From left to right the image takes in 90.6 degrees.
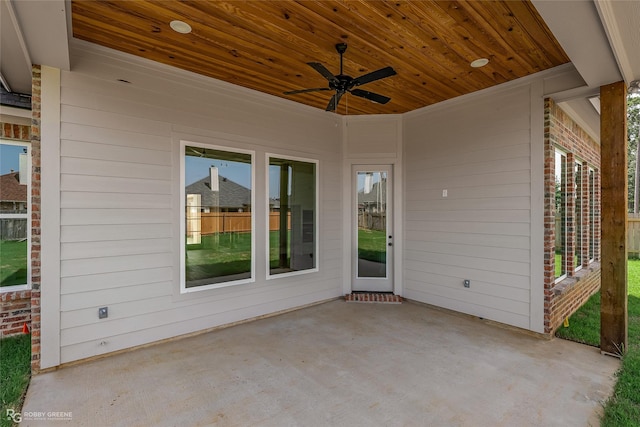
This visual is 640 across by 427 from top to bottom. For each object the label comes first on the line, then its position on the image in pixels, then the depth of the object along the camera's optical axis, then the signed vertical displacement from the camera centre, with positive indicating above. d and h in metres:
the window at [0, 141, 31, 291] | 3.70 +0.00
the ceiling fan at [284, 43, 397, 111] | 2.89 +1.30
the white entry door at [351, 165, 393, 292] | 5.46 -0.22
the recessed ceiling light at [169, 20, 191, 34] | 2.80 +1.70
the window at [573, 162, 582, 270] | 5.15 -0.03
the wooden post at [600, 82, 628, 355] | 3.21 -0.03
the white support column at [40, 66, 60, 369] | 2.95 -0.04
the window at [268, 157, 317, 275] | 4.60 -0.01
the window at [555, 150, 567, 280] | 4.25 -0.02
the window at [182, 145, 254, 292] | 3.81 -0.04
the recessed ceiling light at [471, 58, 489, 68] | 3.47 +1.69
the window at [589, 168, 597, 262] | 5.80 -0.01
